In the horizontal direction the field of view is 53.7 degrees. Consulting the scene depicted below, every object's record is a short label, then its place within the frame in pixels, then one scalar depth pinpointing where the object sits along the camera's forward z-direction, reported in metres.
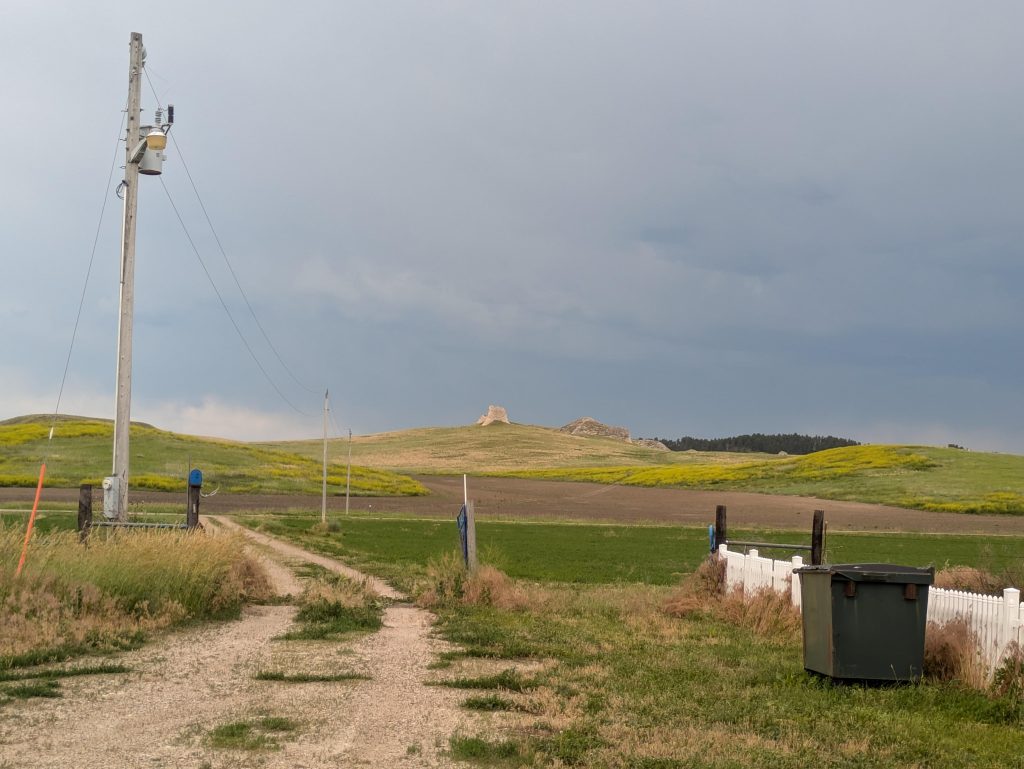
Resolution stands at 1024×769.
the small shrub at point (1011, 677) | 10.21
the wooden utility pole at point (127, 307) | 18.33
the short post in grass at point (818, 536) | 17.59
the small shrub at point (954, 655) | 10.74
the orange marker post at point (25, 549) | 13.18
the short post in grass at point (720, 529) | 18.81
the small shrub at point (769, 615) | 14.89
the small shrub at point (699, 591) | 17.11
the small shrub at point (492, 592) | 17.25
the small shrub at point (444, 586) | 17.72
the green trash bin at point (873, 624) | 10.92
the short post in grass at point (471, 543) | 18.25
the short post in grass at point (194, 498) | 18.12
